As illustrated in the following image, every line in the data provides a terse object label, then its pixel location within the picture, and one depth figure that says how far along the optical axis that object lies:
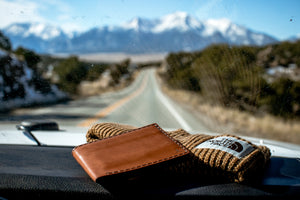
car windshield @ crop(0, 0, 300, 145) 0.57
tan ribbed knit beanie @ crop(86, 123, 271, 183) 0.35
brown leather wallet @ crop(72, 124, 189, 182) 0.33
